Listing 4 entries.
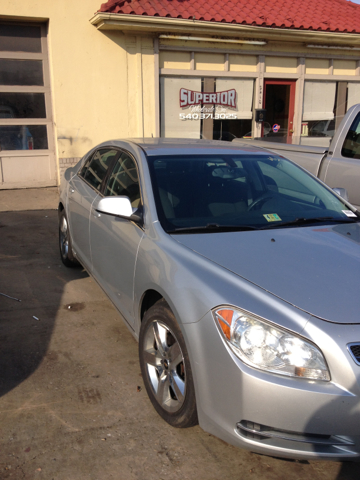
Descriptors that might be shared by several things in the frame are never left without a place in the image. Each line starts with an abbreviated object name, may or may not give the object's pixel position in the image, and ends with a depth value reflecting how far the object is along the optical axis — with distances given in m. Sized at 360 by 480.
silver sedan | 2.14
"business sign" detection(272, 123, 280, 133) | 11.86
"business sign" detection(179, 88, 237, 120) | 10.79
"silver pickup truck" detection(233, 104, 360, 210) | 5.37
